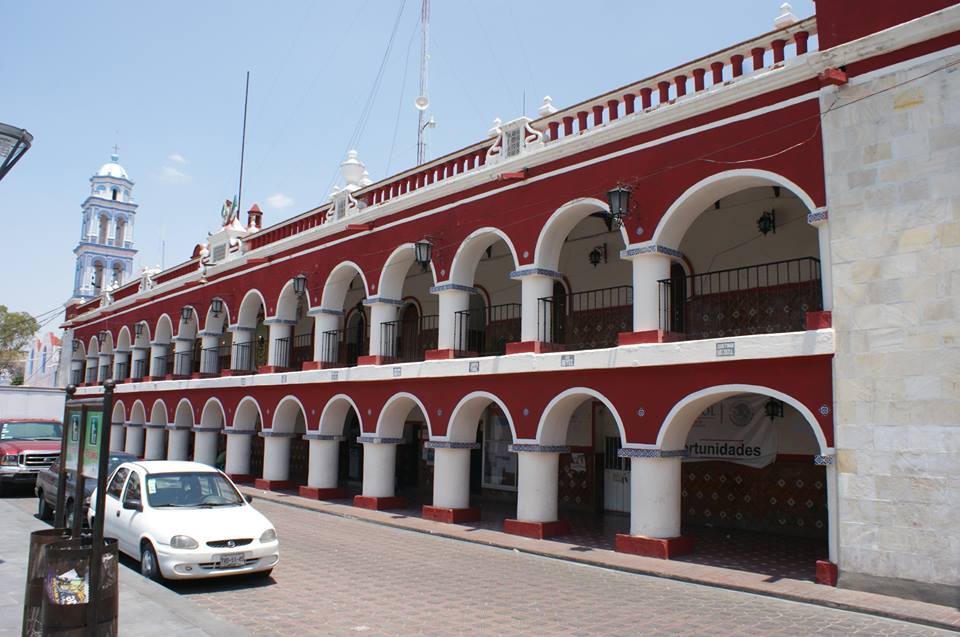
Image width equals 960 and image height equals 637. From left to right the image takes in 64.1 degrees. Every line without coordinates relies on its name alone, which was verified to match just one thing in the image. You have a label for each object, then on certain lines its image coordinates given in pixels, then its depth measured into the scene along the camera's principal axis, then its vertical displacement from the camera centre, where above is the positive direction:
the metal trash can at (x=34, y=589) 5.48 -1.33
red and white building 8.73 +1.76
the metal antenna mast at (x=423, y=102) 18.48 +7.67
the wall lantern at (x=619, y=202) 11.23 +3.10
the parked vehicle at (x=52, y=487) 11.68 -1.35
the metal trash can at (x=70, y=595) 5.14 -1.28
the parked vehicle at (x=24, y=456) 15.94 -1.13
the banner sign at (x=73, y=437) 6.66 -0.30
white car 8.34 -1.34
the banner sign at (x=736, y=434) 12.99 -0.30
